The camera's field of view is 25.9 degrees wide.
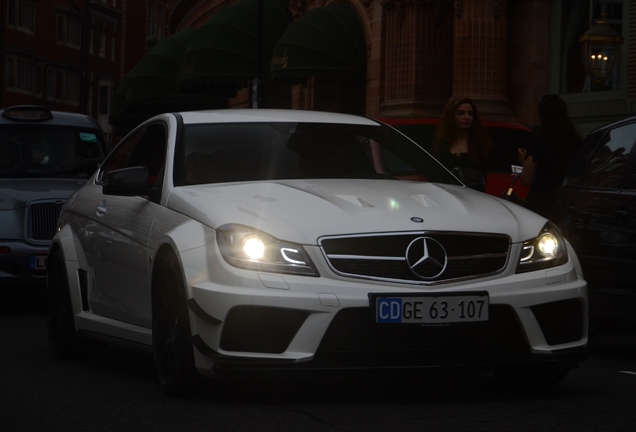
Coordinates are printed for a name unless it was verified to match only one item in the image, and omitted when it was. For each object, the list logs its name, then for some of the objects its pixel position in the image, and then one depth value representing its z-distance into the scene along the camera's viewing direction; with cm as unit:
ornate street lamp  2136
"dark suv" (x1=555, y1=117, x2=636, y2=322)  859
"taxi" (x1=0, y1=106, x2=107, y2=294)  1215
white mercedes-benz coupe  607
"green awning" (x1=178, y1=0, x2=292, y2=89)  3384
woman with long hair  1119
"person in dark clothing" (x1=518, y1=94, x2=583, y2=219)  1085
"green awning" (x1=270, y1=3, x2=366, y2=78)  2927
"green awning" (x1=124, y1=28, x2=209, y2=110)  4197
